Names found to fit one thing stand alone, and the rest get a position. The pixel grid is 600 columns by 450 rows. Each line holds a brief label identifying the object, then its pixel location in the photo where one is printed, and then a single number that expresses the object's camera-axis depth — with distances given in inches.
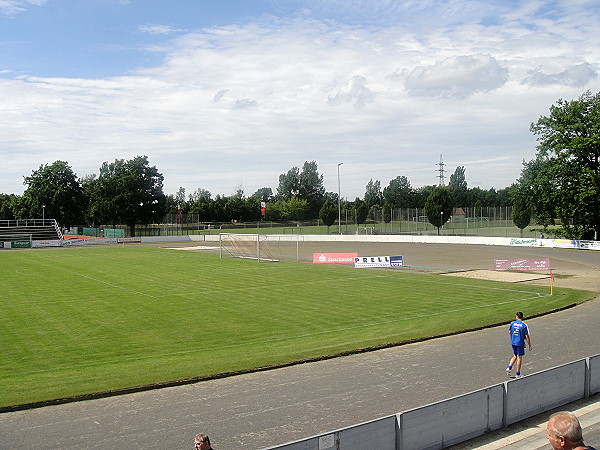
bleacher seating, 3506.4
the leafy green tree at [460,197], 6694.9
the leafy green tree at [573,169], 2546.8
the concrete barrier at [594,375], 503.8
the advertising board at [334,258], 1969.4
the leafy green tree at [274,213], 6210.6
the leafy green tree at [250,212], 6122.1
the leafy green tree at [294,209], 6013.8
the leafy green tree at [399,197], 6487.2
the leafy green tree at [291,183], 7386.8
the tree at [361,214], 4990.2
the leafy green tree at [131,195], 4168.3
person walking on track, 575.5
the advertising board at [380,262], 1802.4
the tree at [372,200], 7580.7
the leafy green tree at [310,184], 7395.2
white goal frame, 2318.2
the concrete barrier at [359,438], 316.8
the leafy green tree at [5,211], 5523.6
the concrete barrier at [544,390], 442.3
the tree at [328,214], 4456.2
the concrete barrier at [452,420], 372.2
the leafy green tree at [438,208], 3737.7
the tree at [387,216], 4092.0
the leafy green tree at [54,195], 4507.9
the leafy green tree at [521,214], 3339.1
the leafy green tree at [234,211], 5984.3
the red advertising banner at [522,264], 1592.0
